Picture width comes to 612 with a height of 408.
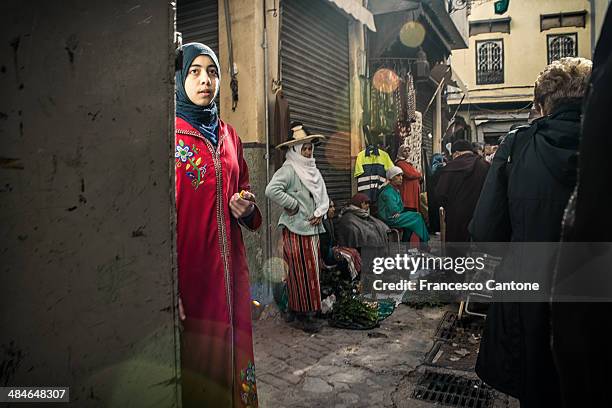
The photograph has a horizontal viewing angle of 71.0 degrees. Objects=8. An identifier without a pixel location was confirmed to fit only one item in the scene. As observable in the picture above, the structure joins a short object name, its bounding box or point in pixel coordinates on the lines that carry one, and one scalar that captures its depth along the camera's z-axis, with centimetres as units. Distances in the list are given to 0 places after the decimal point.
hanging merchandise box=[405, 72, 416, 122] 885
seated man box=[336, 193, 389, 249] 604
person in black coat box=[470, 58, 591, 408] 210
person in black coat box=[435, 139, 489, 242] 521
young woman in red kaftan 219
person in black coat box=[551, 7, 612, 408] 78
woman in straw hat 484
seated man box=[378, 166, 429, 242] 718
